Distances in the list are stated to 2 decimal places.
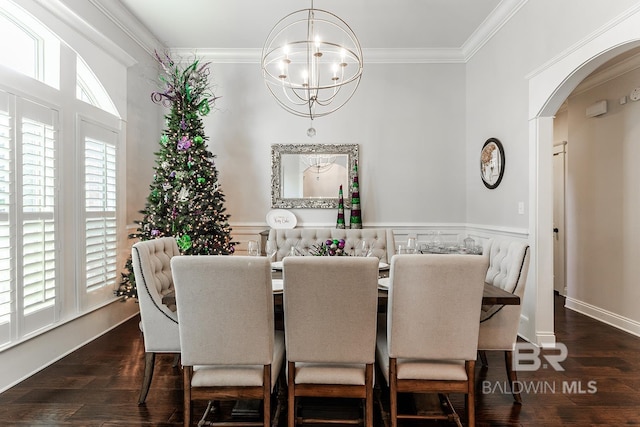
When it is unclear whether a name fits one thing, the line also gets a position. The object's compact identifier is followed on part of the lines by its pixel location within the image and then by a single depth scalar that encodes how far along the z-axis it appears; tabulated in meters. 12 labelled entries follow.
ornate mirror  4.82
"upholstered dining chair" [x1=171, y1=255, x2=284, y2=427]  1.77
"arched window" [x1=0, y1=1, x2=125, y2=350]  2.58
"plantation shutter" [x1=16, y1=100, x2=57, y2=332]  2.70
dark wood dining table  1.99
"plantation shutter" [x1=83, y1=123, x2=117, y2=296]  3.41
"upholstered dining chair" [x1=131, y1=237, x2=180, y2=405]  2.24
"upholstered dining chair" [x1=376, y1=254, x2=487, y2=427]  1.77
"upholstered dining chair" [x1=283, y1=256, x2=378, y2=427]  1.75
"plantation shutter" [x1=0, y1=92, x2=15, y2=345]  2.50
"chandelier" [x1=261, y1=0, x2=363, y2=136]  4.42
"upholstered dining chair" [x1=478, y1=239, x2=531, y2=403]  2.32
